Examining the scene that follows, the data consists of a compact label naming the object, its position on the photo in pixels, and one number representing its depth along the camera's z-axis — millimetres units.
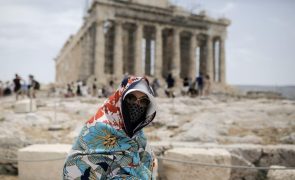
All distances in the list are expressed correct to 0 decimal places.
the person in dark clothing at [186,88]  18447
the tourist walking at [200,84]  16434
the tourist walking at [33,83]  14087
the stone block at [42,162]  4099
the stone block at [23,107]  9579
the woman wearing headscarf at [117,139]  2068
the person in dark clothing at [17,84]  12913
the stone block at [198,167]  3910
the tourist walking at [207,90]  17968
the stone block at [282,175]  3690
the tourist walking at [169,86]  16840
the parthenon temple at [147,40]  26314
